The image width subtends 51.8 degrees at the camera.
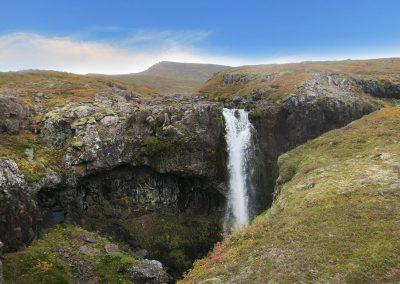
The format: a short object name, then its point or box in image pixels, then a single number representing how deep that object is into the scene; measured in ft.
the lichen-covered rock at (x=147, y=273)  131.85
